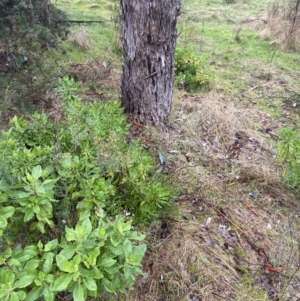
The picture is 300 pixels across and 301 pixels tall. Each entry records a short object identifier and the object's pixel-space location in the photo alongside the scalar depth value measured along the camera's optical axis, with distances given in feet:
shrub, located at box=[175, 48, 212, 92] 14.80
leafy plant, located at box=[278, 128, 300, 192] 9.36
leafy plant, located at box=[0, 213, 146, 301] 4.69
